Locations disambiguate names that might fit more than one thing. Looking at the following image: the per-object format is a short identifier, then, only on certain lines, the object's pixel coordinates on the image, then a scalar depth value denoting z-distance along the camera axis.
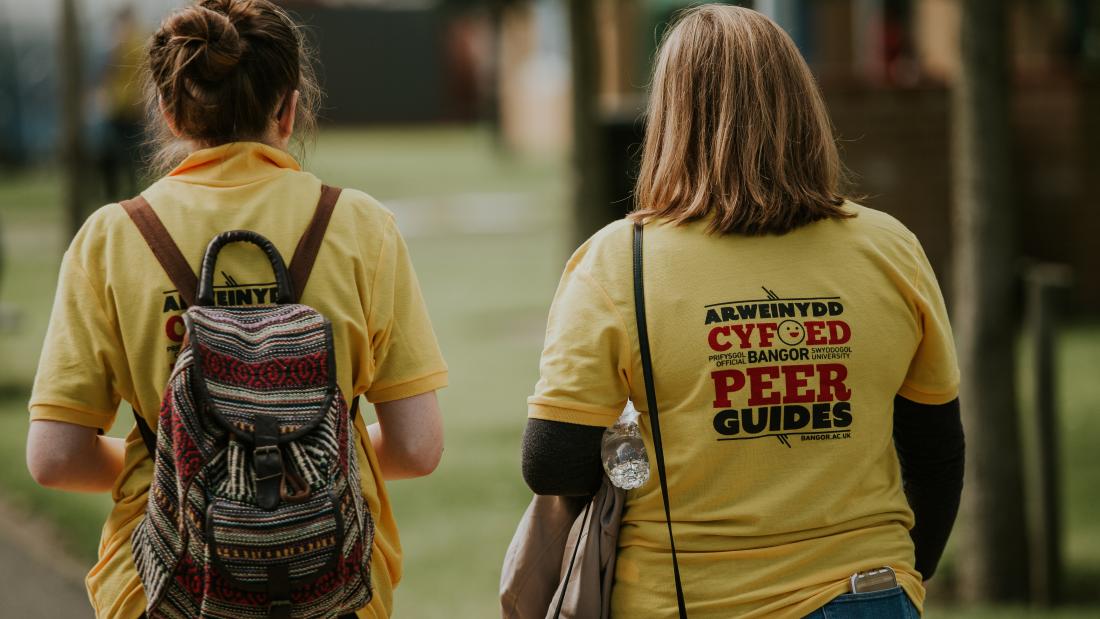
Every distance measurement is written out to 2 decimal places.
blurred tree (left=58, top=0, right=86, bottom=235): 19.69
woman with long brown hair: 4.55
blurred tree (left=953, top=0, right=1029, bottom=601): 11.61
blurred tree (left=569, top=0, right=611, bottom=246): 16.73
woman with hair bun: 4.67
